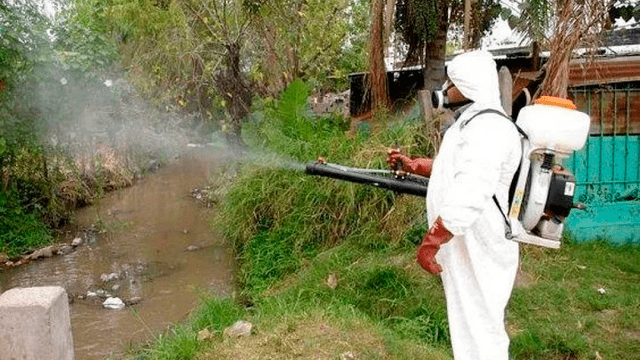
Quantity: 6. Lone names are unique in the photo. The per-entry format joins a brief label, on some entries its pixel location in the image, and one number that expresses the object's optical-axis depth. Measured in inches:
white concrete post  130.5
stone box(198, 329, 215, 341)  173.9
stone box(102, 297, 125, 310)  265.3
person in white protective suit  124.5
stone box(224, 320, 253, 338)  173.2
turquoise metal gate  259.6
